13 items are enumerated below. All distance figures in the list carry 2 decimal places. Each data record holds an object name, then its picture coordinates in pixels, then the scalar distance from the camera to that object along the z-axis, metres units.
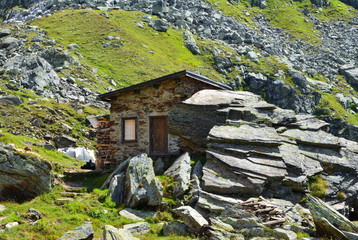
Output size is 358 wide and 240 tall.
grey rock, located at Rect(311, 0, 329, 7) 147.49
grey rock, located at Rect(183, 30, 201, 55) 97.59
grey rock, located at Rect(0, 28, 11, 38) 80.94
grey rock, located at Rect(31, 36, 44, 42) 77.04
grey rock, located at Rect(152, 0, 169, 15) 116.06
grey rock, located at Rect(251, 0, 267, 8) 148.50
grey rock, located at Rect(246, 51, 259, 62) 94.06
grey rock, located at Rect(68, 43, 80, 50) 79.25
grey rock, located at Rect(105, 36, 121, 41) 87.99
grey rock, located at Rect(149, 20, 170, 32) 105.12
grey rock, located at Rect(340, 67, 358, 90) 92.00
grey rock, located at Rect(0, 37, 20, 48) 71.33
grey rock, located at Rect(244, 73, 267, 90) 82.50
